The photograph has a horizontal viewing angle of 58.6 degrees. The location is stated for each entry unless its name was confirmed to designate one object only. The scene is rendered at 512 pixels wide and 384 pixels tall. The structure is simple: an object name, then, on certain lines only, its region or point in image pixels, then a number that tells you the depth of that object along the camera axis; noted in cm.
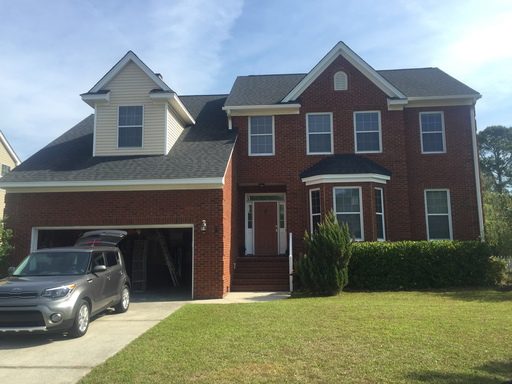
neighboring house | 2856
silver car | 808
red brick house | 1453
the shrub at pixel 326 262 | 1330
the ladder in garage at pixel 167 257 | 1688
